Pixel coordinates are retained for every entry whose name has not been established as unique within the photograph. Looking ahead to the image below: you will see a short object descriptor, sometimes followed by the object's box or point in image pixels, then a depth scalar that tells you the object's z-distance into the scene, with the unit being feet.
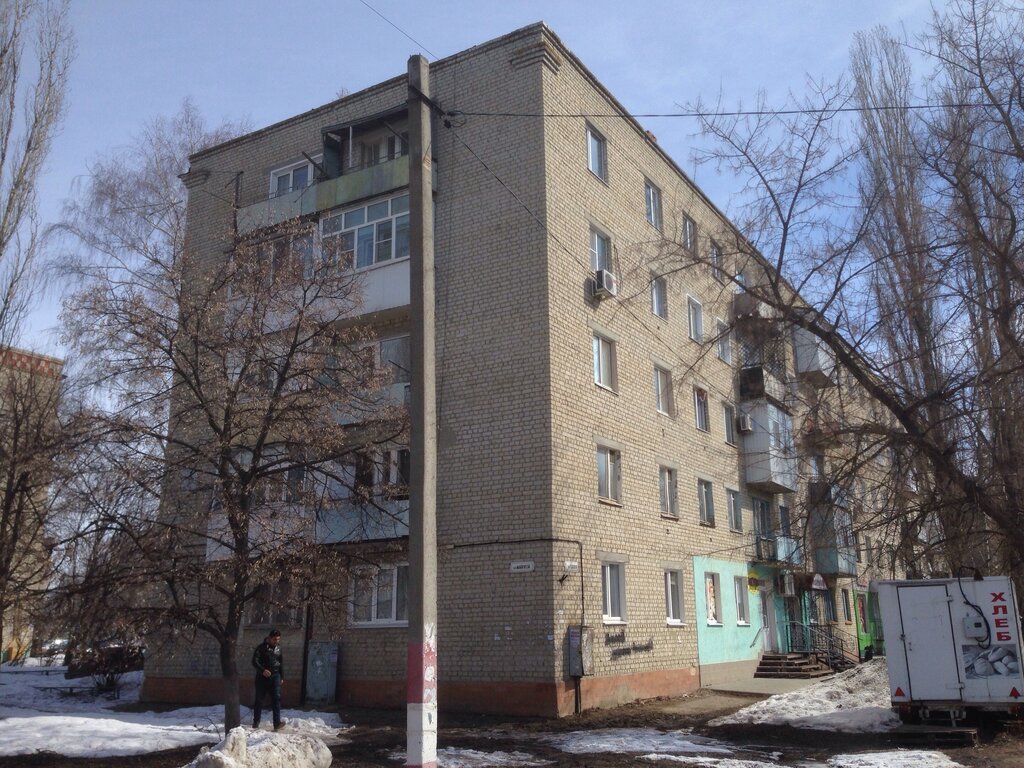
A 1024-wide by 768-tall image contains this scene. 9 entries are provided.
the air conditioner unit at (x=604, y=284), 59.41
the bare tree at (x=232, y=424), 34.76
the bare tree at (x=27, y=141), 49.96
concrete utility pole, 23.98
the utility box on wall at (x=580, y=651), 48.47
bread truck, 39.86
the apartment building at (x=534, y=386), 49.83
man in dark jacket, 41.65
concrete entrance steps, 75.66
